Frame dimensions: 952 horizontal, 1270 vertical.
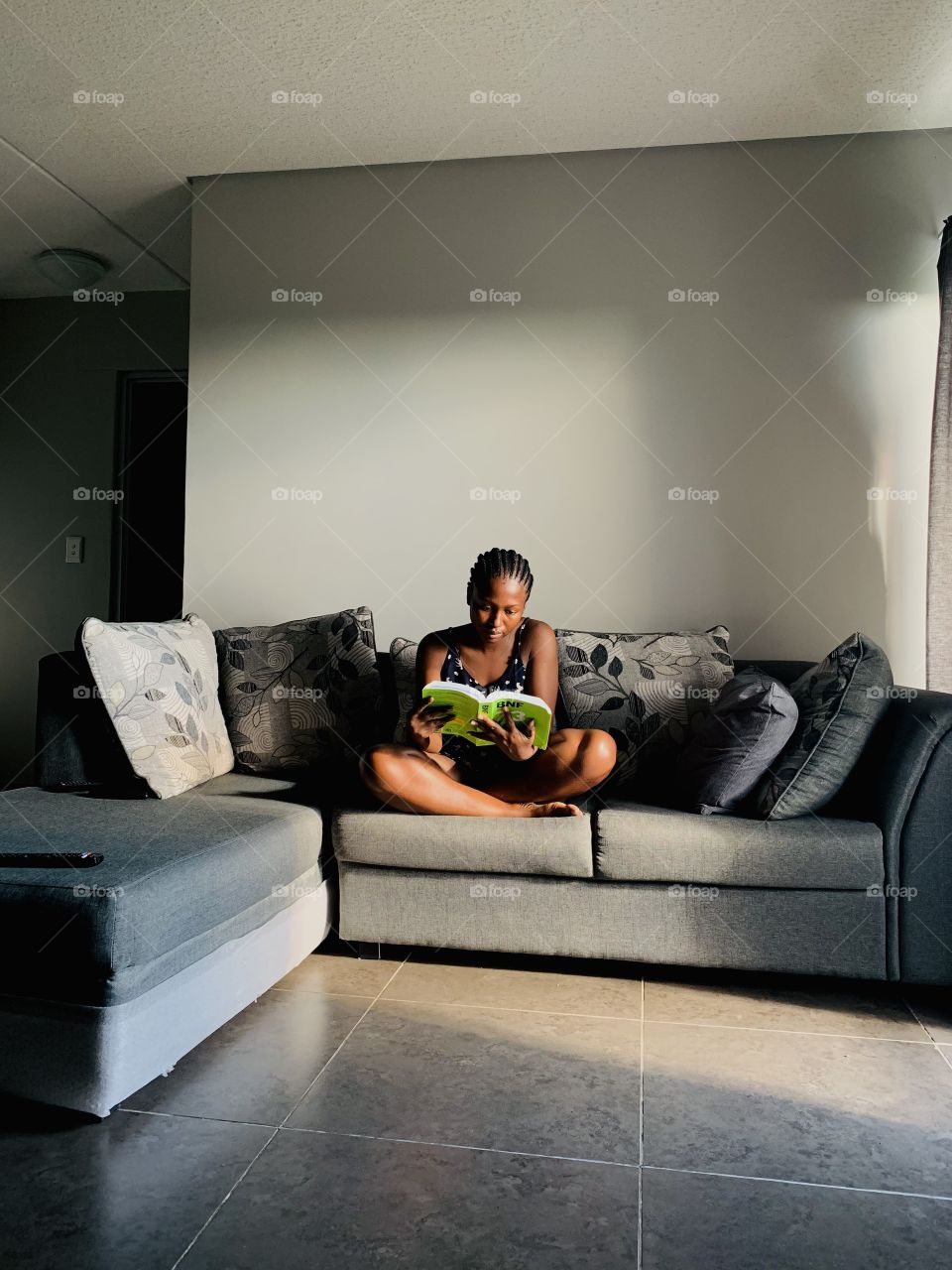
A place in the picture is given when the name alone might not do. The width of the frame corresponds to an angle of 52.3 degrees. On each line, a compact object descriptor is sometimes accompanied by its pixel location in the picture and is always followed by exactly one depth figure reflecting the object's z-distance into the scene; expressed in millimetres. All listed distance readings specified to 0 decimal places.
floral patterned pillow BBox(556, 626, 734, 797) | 2900
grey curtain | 3027
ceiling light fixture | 4414
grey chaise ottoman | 1609
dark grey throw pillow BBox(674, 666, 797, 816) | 2463
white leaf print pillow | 2568
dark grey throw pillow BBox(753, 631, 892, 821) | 2400
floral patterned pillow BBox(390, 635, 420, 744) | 3078
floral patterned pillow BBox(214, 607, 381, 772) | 3055
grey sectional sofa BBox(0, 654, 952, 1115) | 2008
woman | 2535
